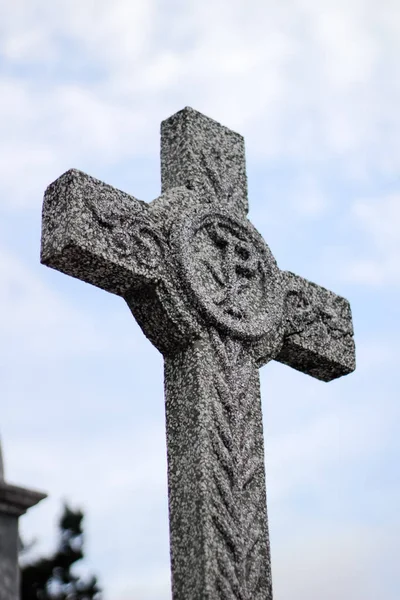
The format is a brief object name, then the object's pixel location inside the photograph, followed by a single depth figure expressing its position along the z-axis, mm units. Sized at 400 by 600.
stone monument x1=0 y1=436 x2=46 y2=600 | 3629
